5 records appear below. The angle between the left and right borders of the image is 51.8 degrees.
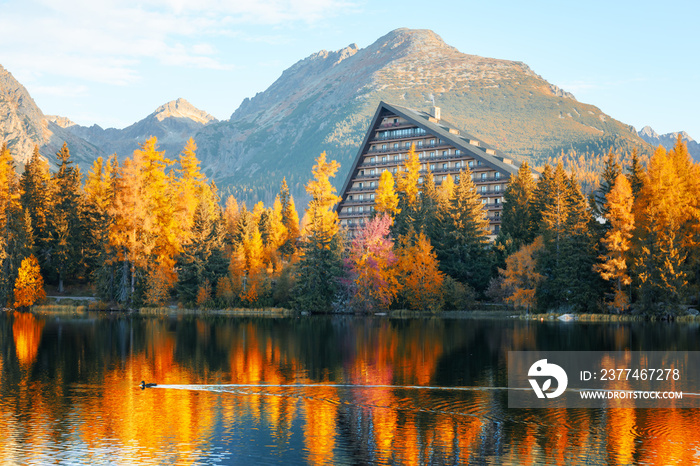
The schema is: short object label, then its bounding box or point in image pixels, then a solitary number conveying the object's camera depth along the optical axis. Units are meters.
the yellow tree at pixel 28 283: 94.62
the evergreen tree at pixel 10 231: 94.12
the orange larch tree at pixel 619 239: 79.88
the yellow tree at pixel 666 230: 77.00
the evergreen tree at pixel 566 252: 81.88
